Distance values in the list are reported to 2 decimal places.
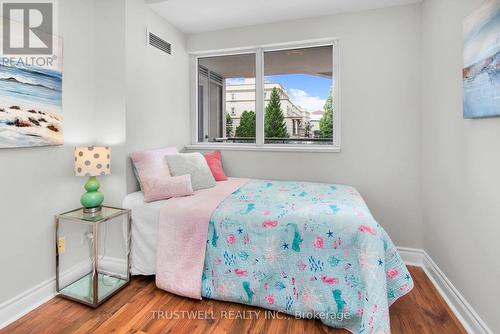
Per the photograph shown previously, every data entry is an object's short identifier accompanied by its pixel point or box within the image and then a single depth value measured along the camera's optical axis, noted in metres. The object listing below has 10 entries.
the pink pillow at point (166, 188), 2.36
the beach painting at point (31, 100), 1.82
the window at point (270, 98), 3.08
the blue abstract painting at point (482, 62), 1.46
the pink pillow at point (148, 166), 2.46
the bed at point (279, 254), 1.73
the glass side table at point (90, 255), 2.09
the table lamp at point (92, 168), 2.10
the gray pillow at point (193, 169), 2.68
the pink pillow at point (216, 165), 3.07
